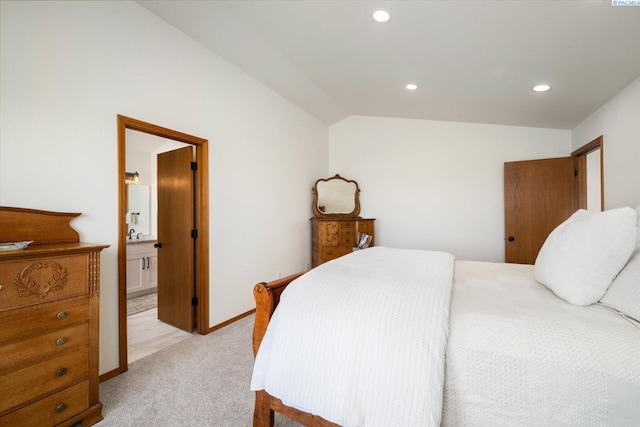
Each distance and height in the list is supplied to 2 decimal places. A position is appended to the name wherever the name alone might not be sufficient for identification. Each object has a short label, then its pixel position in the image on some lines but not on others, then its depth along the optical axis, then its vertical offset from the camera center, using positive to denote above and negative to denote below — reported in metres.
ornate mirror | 4.49 +0.30
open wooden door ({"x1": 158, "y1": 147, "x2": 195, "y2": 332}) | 2.77 -0.24
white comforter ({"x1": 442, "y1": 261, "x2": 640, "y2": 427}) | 0.93 -0.56
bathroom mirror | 4.45 +0.13
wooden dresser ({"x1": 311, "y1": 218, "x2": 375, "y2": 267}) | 4.08 -0.32
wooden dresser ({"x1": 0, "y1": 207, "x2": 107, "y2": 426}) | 1.27 -0.55
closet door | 3.54 +0.15
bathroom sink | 3.92 -0.34
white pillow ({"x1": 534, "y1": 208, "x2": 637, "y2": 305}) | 1.25 -0.21
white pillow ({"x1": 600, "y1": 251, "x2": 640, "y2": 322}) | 1.12 -0.35
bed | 0.96 -0.52
